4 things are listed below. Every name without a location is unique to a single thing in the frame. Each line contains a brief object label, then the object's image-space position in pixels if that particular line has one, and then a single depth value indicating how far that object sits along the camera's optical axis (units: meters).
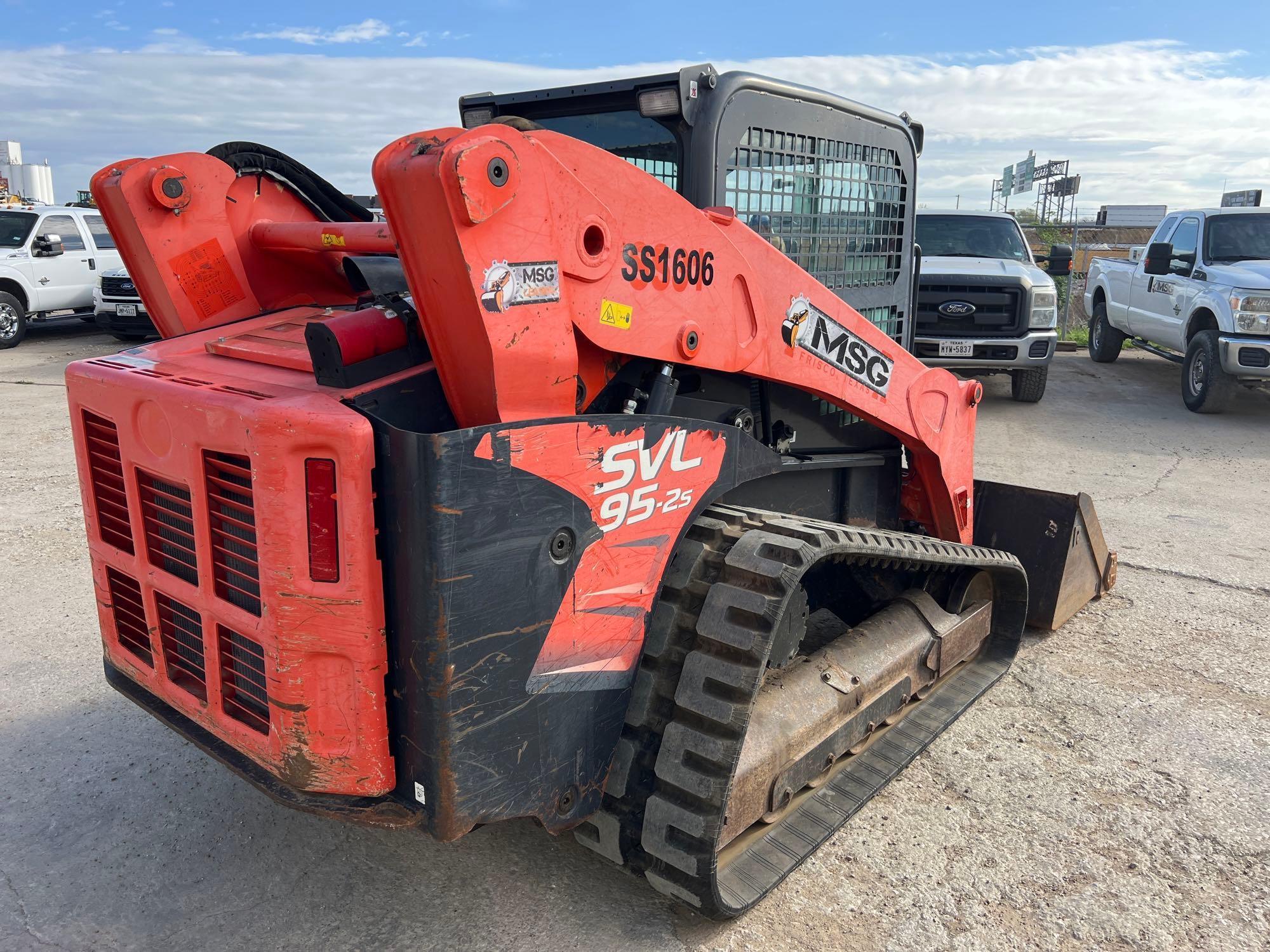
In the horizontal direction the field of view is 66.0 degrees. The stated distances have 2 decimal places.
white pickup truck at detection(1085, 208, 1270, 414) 9.87
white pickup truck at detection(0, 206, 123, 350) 14.54
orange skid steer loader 2.11
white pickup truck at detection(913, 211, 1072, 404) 10.35
